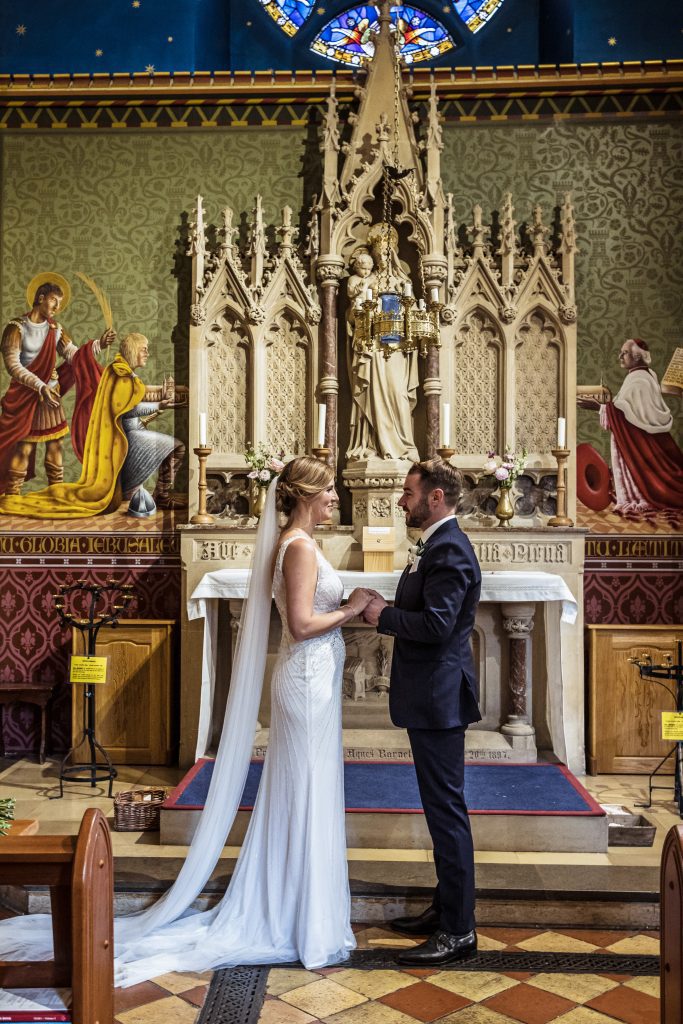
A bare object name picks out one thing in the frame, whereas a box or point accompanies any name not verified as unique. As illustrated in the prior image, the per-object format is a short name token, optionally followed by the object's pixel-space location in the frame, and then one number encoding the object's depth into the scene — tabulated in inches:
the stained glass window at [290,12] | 339.0
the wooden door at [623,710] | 253.0
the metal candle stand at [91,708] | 229.5
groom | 143.6
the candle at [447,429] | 251.6
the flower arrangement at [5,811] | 100.7
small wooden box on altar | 240.4
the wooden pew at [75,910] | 81.6
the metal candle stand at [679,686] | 209.6
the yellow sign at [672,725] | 189.9
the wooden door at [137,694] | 259.3
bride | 145.3
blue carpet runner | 186.7
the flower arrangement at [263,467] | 253.6
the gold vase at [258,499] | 257.4
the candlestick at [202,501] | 251.8
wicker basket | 192.9
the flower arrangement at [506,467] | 251.6
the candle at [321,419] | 257.0
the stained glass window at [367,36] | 336.5
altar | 231.8
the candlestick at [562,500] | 255.4
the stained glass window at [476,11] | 335.6
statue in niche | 262.5
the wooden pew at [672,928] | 91.8
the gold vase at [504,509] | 254.5
